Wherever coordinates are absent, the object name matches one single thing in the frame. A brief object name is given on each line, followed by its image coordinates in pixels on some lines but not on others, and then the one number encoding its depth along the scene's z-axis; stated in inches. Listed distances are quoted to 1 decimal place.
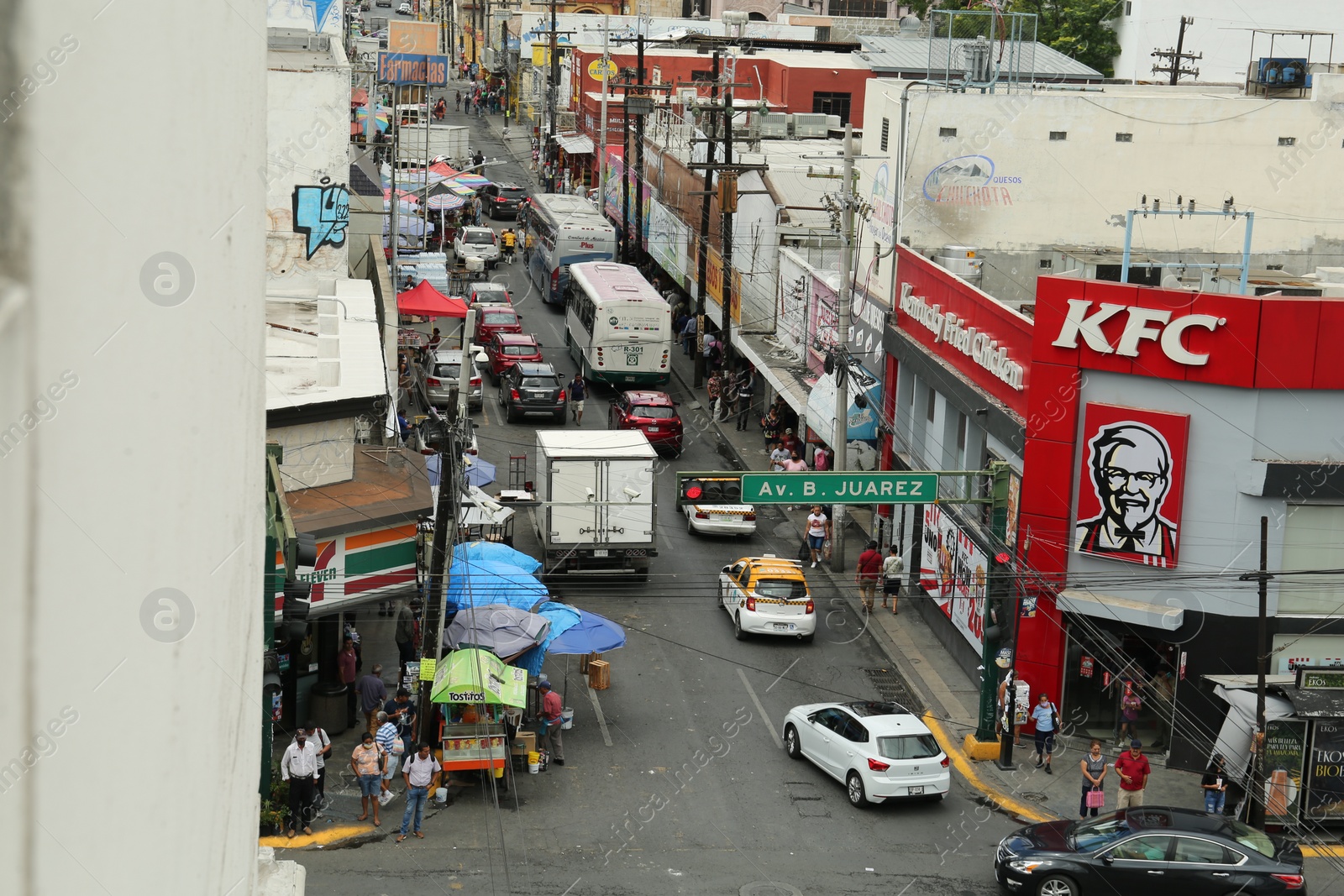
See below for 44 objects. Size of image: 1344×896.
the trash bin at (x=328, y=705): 983.0
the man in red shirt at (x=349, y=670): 1005.8
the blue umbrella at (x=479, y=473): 1350.9
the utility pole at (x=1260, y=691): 844.6
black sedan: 759.7
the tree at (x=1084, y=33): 3179.1
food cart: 900.0
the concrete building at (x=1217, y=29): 2758.4
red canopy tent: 1883.6
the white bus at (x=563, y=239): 2325.3
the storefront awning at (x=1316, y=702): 878.4
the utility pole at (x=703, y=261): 1827.0
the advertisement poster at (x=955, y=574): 1101.1
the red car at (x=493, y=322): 2043.6
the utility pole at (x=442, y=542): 919.0
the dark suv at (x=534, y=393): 1788.9
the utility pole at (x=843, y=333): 1336.1
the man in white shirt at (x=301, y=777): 829.2
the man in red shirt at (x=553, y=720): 975.0
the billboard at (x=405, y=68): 3715.6
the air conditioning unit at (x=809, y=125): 2396.8
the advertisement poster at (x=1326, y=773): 887.7
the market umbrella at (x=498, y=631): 980.6
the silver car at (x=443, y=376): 1800.0
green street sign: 938.1
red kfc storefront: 944.3
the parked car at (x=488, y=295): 2164.1
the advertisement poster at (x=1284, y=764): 892.0
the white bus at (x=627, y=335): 1844.2
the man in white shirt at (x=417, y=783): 847.1
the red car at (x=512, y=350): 1919.3
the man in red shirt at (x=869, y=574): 1272.1
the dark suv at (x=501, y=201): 3267.7
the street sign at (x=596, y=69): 3240.2
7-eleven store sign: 969.5
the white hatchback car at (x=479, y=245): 2691.9
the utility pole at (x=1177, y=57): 2245.3
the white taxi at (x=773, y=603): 1179.3
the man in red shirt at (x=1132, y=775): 893.2
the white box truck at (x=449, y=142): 3695.9
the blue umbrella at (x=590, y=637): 1008.9
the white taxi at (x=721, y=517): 1441.9
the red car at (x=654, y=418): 1662.2
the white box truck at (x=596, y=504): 1288.1
